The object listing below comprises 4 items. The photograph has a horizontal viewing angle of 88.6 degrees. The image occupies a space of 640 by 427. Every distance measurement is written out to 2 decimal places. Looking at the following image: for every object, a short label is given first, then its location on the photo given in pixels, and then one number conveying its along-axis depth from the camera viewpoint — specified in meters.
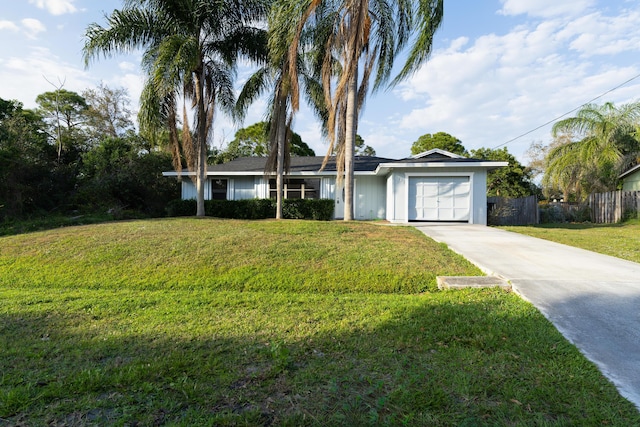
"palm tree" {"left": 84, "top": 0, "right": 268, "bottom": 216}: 11.38
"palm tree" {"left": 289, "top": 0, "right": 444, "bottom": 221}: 10.41
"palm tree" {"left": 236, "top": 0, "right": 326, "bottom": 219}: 12.18
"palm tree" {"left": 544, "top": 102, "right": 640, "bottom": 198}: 18.03
